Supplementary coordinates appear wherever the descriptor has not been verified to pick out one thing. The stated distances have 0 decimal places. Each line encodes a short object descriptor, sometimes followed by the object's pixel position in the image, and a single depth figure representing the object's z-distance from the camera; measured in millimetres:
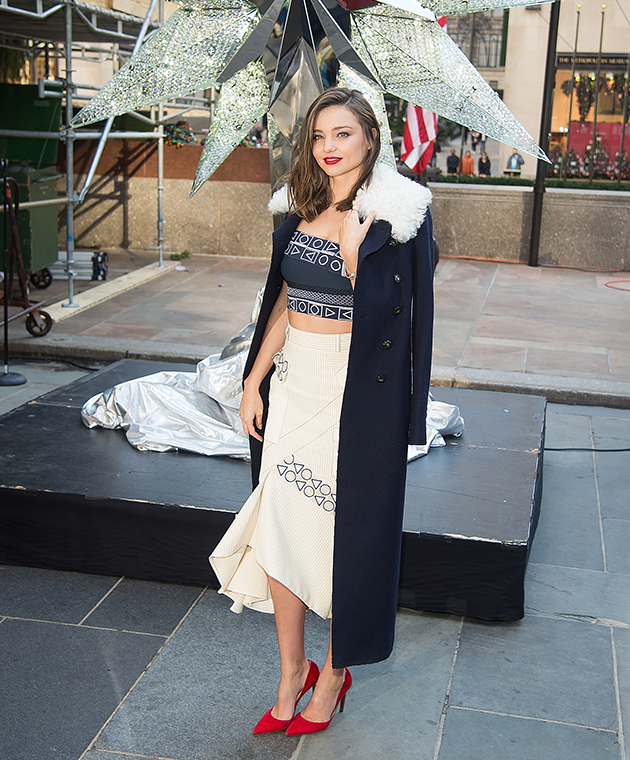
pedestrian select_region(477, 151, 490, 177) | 20172
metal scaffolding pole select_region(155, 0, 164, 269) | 10836
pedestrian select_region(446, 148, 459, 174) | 21062
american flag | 10258
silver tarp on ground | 4309
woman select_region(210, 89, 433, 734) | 2496
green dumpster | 9016
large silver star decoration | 3748
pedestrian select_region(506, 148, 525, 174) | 20047
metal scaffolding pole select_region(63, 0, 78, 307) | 8219
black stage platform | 3447
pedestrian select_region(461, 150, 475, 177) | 20703
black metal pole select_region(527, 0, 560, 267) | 11273
